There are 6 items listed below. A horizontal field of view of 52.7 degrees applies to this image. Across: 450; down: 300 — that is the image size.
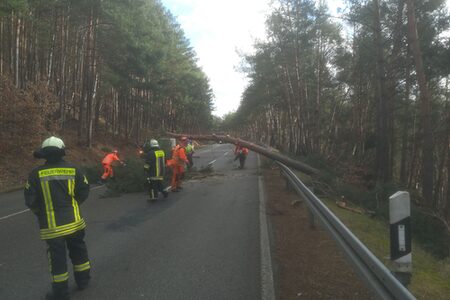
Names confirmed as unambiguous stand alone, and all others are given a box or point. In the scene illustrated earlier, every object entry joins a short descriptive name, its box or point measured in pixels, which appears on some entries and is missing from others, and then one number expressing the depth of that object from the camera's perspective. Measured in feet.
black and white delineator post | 12.85
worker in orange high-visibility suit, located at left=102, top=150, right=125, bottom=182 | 56.59
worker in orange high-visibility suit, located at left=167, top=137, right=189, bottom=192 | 49.85
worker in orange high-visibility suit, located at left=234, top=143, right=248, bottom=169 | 80.59
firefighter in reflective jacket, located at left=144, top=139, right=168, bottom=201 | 42.88
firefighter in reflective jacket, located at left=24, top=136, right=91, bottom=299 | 16.75
